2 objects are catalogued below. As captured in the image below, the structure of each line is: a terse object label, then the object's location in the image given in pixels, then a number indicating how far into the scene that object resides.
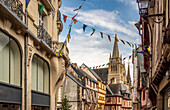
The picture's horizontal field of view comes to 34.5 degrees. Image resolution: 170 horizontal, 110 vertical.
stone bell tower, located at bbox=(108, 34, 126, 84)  116.62
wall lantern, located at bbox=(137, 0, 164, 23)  12.97
